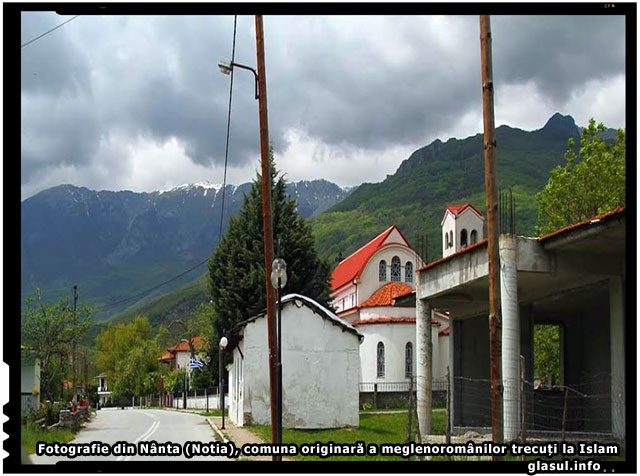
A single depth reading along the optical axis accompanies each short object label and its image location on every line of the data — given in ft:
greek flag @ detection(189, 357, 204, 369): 145.69
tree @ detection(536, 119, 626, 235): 113.19
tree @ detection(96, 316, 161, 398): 232.53
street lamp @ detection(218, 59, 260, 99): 51.47
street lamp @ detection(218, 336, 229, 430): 82.69
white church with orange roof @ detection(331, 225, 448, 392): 142.00
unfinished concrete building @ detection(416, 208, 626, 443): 53.57
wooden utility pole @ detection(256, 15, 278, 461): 50.14
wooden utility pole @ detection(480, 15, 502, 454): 40.32
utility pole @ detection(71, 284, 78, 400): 129.59
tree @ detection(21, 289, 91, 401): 102.12
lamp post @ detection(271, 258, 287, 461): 44.96
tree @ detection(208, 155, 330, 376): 126.62
